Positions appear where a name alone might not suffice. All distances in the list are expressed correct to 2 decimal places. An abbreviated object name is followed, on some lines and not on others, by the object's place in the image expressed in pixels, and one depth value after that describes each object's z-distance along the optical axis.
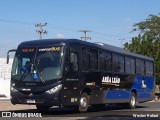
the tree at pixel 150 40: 51.94
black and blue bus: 18.16
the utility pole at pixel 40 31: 72.23
